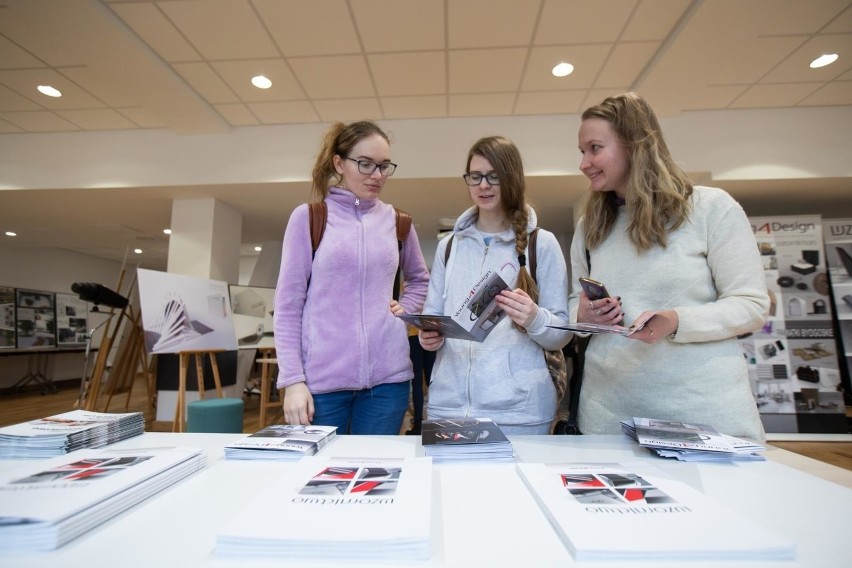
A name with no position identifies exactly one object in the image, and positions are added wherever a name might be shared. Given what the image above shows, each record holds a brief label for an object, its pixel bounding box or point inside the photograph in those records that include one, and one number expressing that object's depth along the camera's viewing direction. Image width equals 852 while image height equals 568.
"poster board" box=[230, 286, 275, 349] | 5.05
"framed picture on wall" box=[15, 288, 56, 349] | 7.59
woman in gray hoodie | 1.16
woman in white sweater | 1.01
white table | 0.47
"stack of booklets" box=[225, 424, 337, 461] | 0.85
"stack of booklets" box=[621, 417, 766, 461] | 0.81
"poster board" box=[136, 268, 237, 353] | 3.28
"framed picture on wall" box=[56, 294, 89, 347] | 8.34
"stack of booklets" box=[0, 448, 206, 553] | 0.48
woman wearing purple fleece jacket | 1.24
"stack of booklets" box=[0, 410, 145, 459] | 0.85
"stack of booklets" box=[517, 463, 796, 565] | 0.46
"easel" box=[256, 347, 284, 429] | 4.21
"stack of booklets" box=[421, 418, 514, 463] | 0.83
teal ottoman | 2.83
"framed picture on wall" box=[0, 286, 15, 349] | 7.18
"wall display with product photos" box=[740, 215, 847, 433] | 4.10
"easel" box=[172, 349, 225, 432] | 3.15
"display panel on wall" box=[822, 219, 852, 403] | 4.29
